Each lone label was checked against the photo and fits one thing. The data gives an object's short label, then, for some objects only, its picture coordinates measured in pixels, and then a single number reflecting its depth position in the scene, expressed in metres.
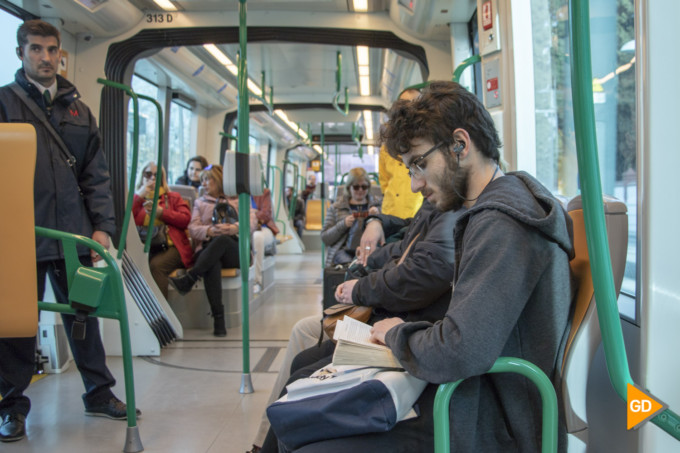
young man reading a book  1.05
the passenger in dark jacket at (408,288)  1.78
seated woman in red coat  4.43
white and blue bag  1.09
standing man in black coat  2.32
